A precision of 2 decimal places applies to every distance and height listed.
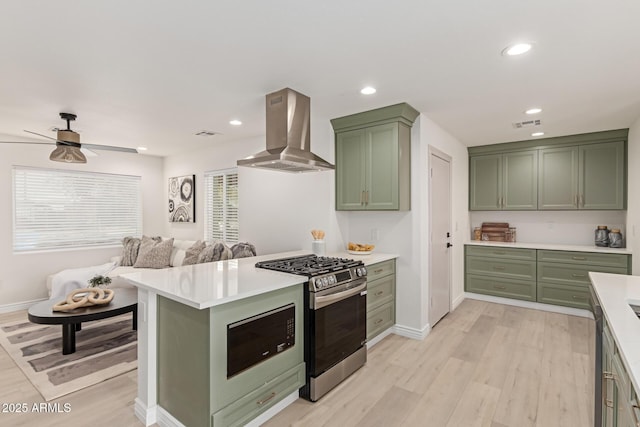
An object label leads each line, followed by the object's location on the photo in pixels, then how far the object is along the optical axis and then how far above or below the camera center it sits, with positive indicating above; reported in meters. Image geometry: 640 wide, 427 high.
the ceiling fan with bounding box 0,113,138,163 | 3.64 +0.76
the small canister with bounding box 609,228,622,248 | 4.29 -0.33
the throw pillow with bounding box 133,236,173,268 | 5.09 -0.64
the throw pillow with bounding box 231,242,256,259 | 4.25 -0.48
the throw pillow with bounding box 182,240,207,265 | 4.60 -0.56
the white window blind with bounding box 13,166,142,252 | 4.77 +0.09
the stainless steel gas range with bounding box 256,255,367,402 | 2.41 -0.83
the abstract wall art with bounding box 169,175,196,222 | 5.81 +0.28
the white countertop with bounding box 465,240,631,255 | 4.13 -0.47
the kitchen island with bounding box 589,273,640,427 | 1.08 -0.49
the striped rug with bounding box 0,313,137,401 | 2.68 -1.35
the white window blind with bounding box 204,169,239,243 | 5.23 +0.14
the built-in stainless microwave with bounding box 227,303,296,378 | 1.93 -0.79
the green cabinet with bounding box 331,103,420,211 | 3.38 +0.60
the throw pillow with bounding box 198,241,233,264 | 4.26 -0.52
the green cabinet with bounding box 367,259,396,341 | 3.22 -0.88
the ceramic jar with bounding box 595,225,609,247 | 4.46 -0.32
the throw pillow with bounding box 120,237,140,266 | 5.22 -0.60
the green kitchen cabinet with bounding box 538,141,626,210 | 4.30 +0.50
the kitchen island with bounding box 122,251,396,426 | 1.84 -0.85
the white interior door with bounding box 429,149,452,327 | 3.80 -0.28
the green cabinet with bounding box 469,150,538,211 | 4.89 +0.50
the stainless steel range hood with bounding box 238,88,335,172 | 2.77 +0.71
